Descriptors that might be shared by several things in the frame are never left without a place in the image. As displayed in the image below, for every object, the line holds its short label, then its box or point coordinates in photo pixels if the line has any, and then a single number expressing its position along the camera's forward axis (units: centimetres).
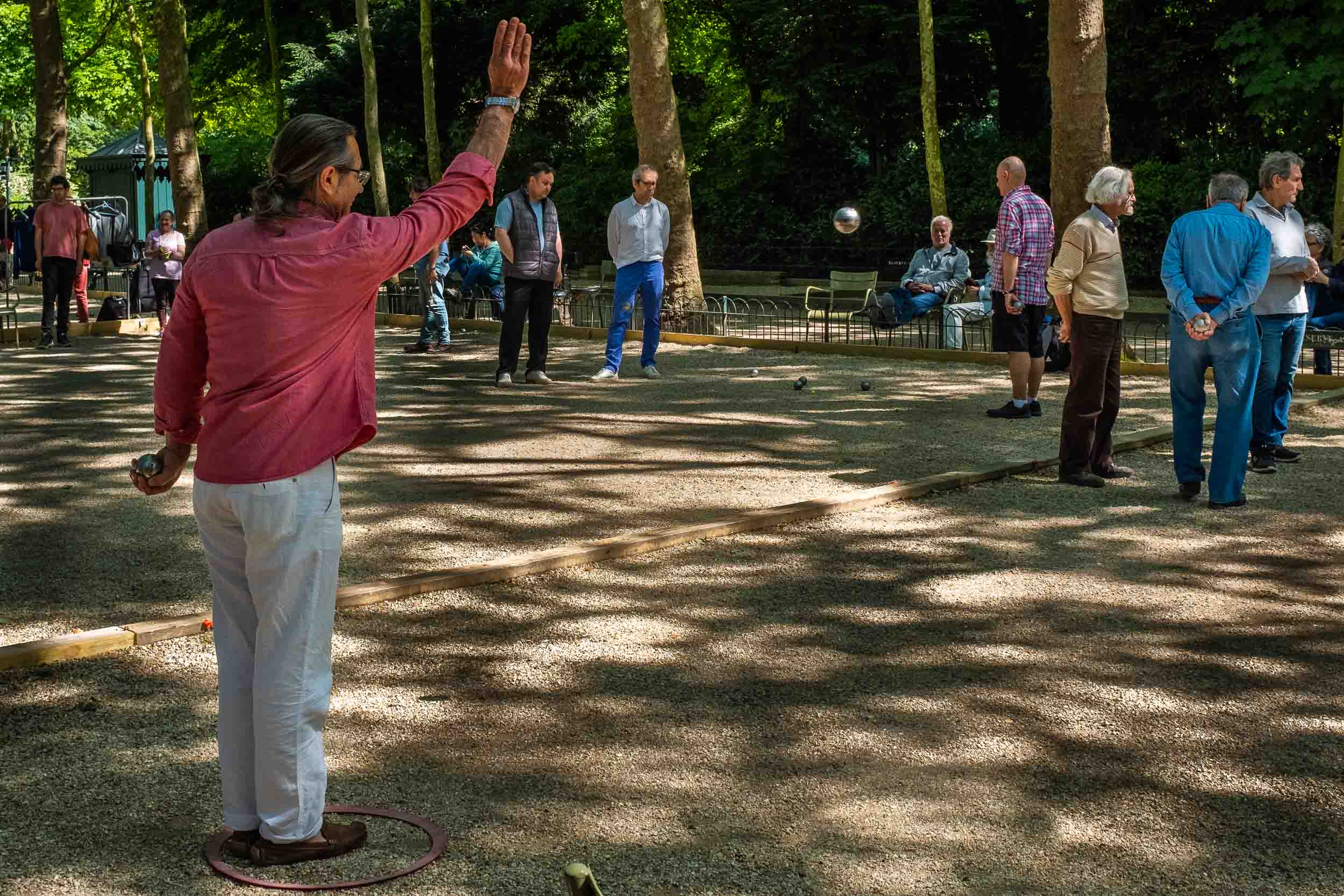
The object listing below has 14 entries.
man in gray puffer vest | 1545
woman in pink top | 2288
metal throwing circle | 420
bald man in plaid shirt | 1294
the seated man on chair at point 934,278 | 1898
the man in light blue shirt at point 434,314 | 1986
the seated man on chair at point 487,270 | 2322
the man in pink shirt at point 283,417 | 407
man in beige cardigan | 988
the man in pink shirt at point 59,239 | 2017
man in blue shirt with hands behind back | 936
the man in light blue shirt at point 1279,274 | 1009
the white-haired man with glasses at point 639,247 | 1602
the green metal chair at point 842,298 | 2100
